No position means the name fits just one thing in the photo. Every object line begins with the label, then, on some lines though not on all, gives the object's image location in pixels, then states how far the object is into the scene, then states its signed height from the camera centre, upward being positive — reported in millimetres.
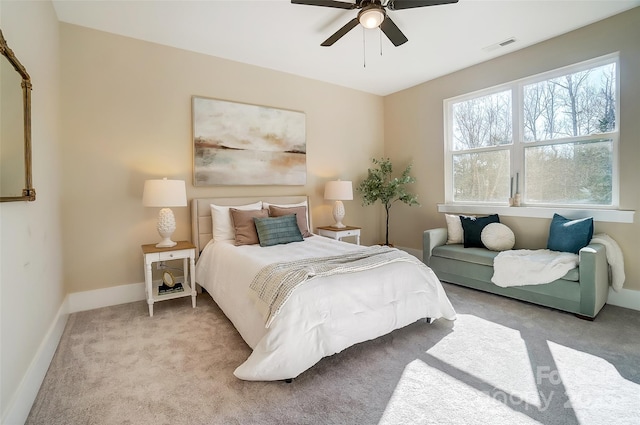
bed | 1852 -708
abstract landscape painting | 3721 +830
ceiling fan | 2332 +1537
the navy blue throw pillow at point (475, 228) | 3810 -296
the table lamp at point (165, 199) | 3068 +99
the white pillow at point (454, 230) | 4043 -331
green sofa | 2725 -756
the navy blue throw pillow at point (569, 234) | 3018 -307
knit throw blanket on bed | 1951 -451
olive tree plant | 4746 +300
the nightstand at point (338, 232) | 4344 -362
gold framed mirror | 1514 +455
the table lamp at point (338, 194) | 4441 +183
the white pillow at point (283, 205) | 3861 +29
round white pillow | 3625 -397
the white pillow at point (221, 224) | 3482 -182
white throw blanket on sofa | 2883 -614
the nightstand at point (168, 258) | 2965 -494
